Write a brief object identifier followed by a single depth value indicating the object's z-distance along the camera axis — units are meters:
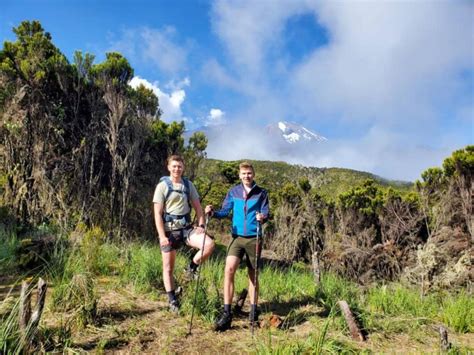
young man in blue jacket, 3.93
